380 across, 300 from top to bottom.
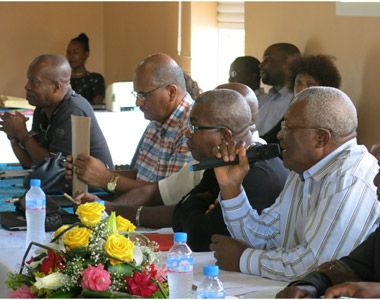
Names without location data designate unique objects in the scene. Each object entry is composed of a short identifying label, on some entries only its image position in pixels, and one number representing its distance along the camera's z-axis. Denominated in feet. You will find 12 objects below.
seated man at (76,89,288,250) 12.42
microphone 10.90
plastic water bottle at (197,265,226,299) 8.30
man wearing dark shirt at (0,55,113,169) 19.22
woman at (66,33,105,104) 35.14
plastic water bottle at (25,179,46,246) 12.91
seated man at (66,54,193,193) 15.96
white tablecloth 9.96
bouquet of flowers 8.19
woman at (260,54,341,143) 19.44
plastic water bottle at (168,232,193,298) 8.77
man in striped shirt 10.09
